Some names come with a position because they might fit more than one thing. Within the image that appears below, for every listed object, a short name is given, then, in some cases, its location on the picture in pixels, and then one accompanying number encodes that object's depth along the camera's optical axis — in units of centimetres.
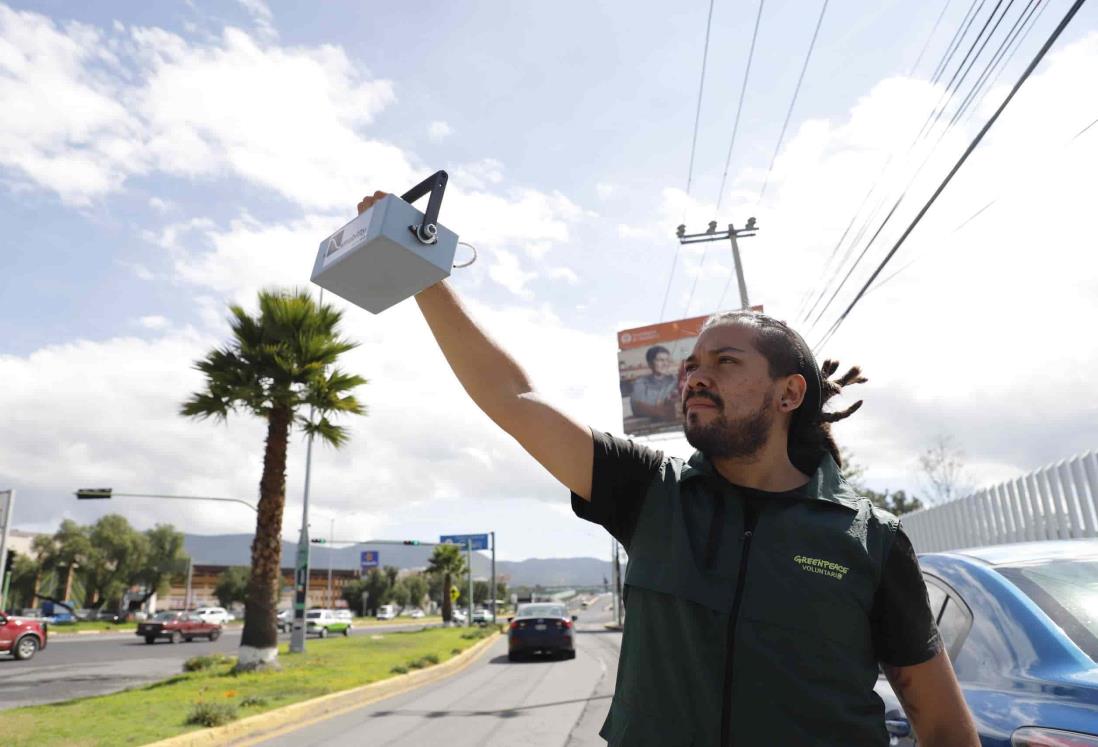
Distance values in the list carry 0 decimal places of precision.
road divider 729
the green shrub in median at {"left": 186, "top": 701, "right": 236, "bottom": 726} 751
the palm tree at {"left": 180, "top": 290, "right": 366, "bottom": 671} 1498
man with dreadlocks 142
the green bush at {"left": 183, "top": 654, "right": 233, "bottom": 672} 1480
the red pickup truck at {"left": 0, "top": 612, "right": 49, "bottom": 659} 1914
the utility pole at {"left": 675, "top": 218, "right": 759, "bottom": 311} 1995
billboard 3062
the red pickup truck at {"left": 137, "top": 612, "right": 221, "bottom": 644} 2953
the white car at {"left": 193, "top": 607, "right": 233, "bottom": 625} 3631
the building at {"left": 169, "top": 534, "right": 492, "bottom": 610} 7931
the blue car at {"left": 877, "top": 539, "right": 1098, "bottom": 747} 184
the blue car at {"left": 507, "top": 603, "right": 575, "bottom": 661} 1842
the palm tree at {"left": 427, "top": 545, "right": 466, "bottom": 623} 5462
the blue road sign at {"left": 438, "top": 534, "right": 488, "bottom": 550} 5684
